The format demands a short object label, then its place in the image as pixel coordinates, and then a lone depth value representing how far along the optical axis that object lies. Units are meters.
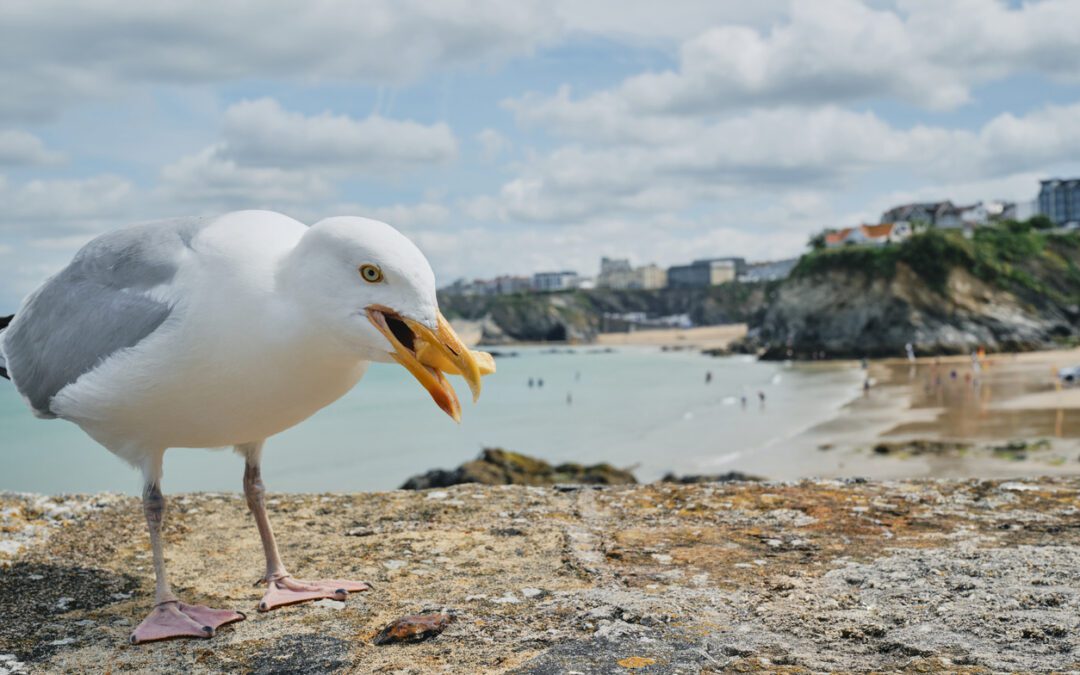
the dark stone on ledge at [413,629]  2.98
